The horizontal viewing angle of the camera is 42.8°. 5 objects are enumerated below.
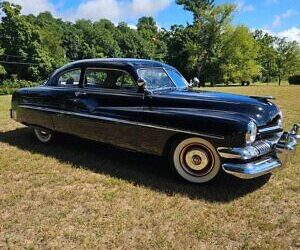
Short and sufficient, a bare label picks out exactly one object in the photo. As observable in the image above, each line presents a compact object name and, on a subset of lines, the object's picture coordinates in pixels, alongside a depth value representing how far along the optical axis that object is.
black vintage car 4.70
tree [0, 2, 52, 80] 46.69
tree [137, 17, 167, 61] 88.06
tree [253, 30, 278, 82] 74.50
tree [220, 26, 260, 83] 54.34
